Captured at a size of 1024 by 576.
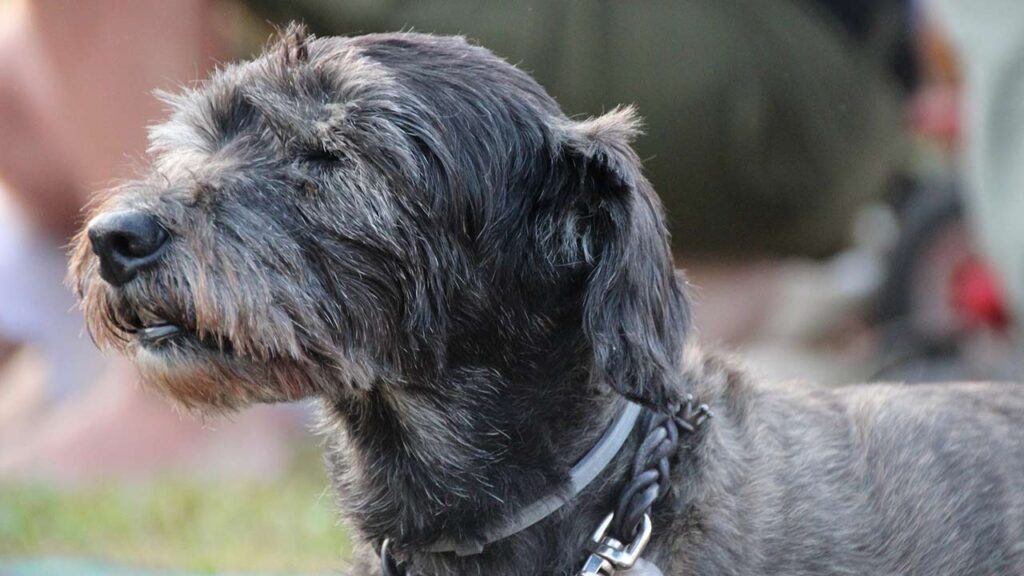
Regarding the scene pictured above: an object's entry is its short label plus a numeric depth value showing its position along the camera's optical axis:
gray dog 5.85
